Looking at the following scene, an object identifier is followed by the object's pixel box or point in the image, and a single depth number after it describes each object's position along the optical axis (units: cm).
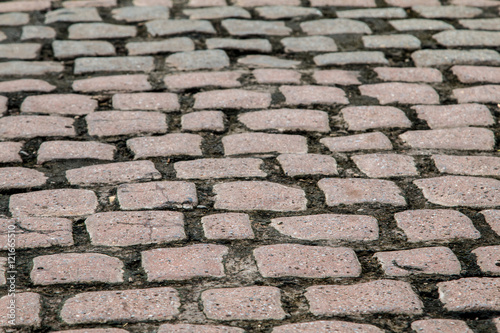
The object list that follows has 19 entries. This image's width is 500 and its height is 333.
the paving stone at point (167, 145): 544
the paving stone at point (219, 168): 513
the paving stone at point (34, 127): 568
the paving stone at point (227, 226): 442
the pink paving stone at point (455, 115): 591
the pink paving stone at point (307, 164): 518
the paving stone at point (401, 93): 632
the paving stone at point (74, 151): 537
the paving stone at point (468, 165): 520
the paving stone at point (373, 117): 589
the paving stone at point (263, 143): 548
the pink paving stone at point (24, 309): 362
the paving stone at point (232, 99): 618
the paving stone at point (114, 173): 505
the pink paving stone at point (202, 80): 658
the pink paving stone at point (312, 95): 627
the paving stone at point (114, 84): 653
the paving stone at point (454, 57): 706
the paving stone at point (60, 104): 609
